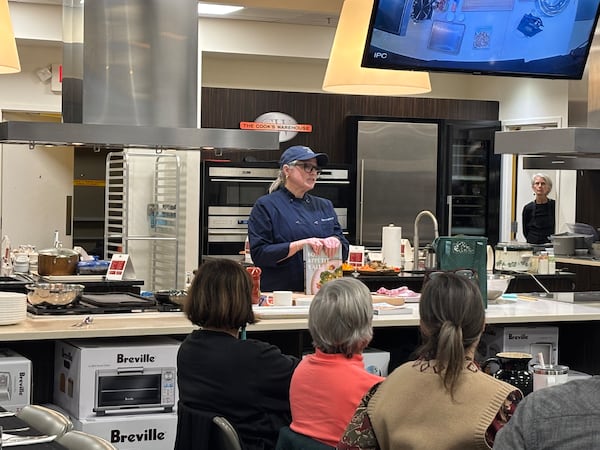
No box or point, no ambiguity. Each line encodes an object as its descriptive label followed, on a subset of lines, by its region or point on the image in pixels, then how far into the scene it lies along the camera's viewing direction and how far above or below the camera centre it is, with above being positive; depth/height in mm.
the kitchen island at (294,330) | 4297 -559
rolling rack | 10125 -163
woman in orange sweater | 3281 -526
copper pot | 6984 -453
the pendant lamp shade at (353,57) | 6145 +847
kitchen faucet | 7484 -393
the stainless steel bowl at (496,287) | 5391 -427
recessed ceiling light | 9391 +1708
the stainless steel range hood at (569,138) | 4926 +317
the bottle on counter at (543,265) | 7809 -448
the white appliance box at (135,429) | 4266 -957
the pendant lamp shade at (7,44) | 6214 +896
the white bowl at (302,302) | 5027 -489
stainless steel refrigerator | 10508 +270
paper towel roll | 7426 -328
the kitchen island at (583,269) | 9109 -559
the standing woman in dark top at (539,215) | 9969 -99
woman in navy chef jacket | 5629 -122
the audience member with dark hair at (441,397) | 2744 -518
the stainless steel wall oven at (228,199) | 9961 -11
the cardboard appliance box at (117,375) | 4277 -741
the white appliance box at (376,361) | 4730 -719
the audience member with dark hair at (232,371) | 3512 -578
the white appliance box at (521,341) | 5043 -664
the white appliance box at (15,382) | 4156 -746
